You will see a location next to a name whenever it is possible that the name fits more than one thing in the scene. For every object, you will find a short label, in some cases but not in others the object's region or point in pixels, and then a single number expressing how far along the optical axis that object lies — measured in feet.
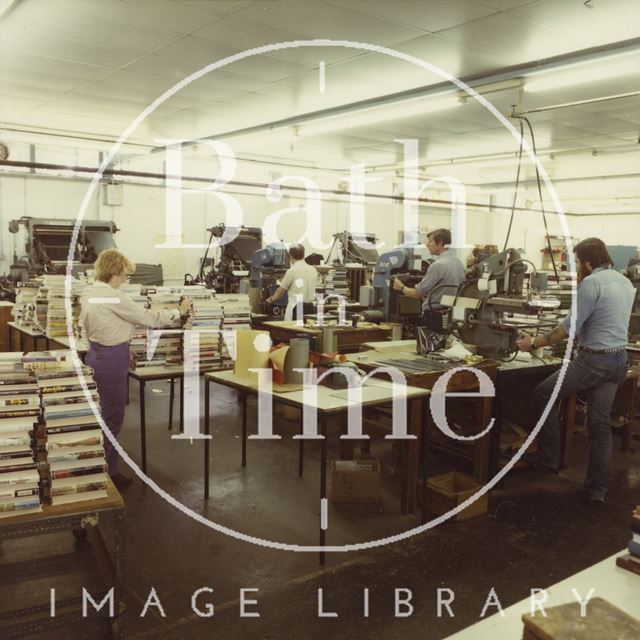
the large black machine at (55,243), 27.48
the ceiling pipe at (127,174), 29.14
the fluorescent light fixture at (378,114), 21.49
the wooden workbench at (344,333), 18.80
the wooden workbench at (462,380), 12.15
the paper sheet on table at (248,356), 11.79
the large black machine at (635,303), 17.16
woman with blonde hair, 12.17
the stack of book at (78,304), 16.22
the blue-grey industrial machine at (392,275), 23.63
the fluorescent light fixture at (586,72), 16.38
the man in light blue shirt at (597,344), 12.26
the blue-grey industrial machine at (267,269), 26.84
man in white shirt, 22.09
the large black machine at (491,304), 13.41
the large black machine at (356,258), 30.25
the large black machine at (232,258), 28.94
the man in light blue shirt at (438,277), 16.21
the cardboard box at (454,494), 11.76
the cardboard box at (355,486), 12.31
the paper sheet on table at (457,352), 13.50
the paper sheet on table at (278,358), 11.46
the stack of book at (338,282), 28.48
